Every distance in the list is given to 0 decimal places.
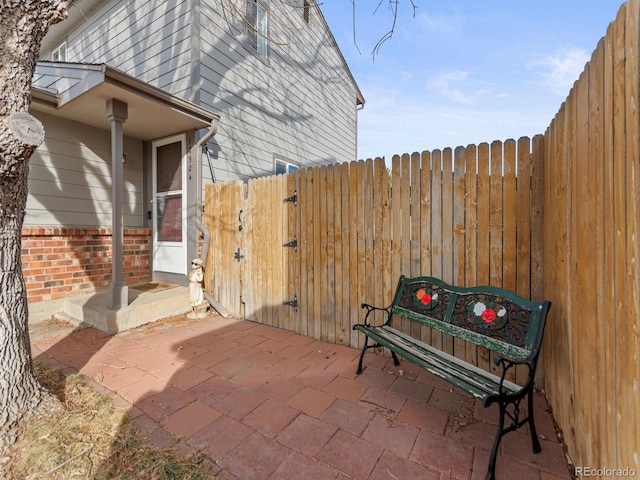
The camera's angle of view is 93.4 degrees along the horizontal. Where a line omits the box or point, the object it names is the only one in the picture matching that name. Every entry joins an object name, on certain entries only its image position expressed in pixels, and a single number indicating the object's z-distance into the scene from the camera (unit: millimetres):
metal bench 1669
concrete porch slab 3602
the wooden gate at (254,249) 3689
